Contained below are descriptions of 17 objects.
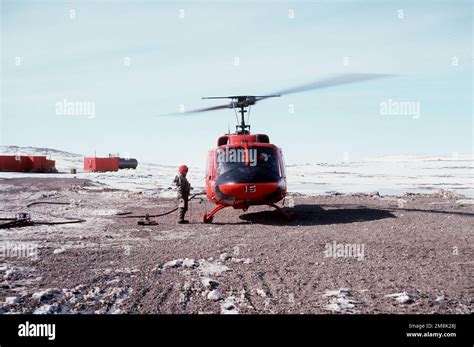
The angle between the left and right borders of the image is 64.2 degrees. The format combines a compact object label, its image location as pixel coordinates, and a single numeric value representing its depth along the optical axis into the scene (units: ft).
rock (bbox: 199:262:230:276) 21.08
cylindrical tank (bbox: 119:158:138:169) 211.82
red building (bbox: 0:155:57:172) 153.07
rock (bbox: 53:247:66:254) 25.54
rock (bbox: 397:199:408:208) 51.76
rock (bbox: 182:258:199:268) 22.39
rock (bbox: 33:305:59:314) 15.12
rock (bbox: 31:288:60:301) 16.48
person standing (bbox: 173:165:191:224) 39.96
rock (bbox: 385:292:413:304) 15.79
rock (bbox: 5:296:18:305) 15.78
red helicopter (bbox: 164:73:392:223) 37.06
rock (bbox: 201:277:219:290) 18.30
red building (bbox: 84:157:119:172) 187.21
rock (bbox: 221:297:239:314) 15.21
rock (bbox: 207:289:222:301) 16.63
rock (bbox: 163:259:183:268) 22.34
